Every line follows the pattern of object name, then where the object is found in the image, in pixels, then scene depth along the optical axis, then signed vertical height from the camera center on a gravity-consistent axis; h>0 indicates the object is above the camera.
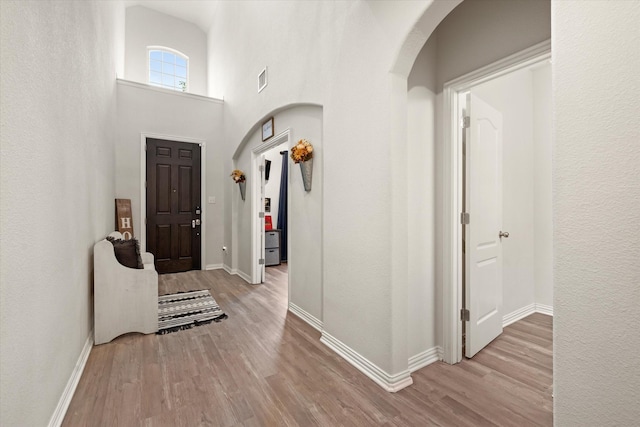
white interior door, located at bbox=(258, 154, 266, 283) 4.46 -0.02
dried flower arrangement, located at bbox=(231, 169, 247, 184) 4.74 +0.59
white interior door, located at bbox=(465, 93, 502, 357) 2.29 -0.11
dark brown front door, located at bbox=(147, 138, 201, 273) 5.15 +0.15
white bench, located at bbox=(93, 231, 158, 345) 2.55 -0.76
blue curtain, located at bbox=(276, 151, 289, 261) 6.26 +0.08
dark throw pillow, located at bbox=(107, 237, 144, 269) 2.76 -0.39
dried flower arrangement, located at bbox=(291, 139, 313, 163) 2.87 +0.60
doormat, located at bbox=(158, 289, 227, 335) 2.95 -1.10
